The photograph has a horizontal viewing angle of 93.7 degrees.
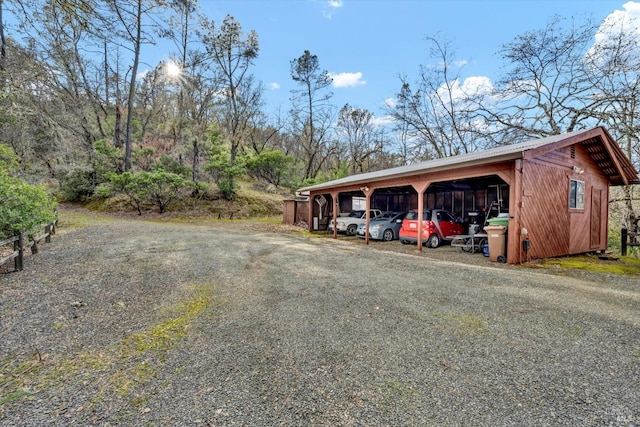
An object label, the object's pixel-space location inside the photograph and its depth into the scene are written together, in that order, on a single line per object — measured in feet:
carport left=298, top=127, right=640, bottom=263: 24.93
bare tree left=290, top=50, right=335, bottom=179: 89.45
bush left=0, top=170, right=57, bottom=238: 18.44
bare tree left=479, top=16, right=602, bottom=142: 48.01
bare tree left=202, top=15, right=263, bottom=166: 78.74
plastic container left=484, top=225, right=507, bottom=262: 26.30
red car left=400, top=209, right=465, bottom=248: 35.81
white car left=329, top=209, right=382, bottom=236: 47.67
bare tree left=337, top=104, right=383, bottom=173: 100.53
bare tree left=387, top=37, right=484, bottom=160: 78.12
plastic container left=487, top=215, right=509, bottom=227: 27.27
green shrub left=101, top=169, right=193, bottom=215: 59.47
